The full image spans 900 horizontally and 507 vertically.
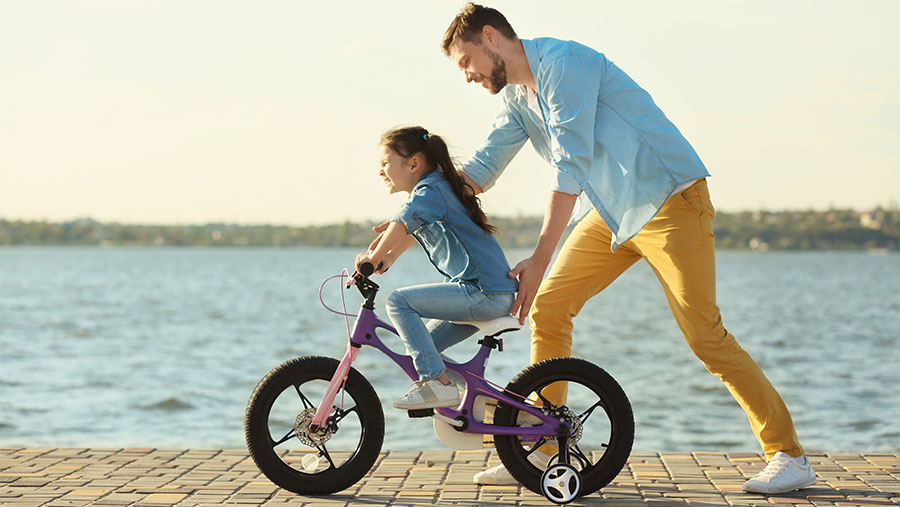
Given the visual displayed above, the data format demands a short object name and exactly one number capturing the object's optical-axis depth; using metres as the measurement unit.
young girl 4.13
